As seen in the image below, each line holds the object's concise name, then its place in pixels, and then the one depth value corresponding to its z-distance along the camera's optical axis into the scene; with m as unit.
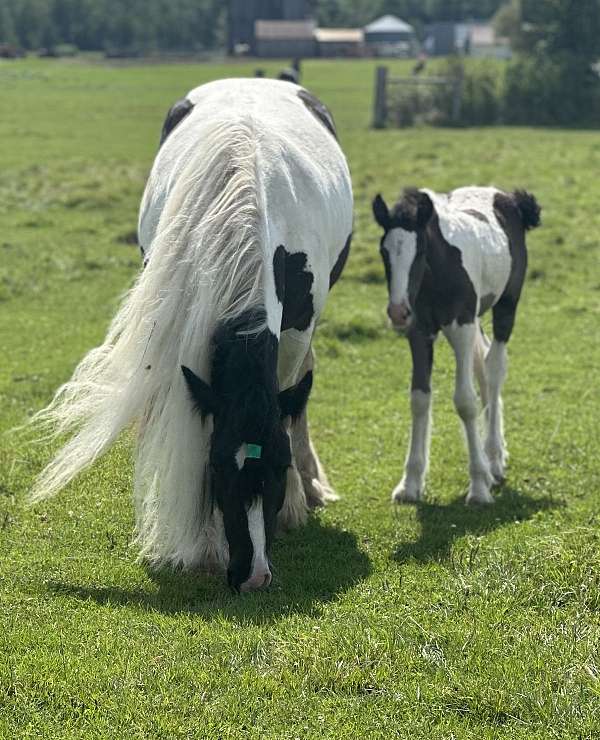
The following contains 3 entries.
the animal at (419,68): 46.44
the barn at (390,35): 108.00
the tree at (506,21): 72.11
